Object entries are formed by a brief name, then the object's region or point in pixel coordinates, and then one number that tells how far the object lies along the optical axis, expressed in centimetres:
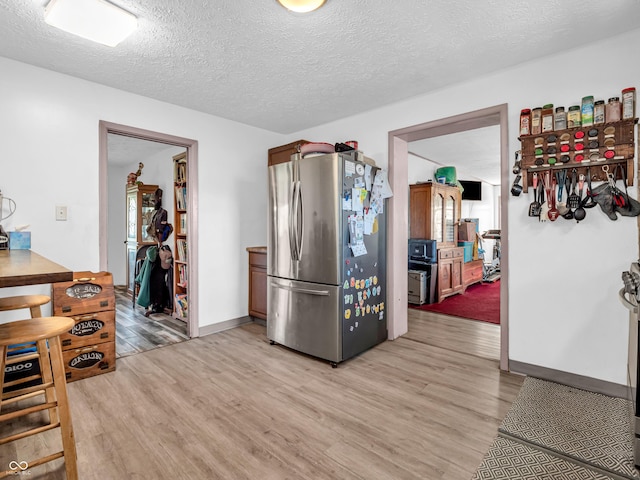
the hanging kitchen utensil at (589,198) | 227
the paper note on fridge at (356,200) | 288
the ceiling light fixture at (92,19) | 182
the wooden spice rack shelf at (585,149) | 215
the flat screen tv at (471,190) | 757
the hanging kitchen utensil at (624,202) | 212
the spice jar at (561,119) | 236
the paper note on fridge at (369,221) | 303
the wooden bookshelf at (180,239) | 417
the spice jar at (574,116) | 231
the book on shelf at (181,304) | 414
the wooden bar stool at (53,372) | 134
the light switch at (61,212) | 267
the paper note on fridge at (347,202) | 278
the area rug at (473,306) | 444
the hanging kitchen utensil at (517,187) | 256
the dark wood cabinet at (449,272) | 527
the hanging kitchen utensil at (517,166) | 256
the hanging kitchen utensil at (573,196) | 233
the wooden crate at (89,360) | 254
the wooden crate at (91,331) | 254
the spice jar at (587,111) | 225
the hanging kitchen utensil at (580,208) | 231
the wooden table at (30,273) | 104
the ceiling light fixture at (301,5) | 178
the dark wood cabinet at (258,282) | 384
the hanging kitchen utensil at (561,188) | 238
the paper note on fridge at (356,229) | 285
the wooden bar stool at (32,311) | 176
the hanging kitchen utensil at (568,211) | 235
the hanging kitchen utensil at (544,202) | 244
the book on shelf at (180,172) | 421
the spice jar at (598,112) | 221
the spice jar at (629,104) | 211
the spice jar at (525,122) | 250
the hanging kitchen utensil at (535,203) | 248
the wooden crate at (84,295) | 252
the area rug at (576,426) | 167
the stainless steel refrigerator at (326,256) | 278
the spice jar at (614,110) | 215
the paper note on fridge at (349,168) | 280
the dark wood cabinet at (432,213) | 528
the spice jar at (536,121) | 245
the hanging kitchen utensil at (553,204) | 240
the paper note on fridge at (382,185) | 317
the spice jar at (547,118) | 240
